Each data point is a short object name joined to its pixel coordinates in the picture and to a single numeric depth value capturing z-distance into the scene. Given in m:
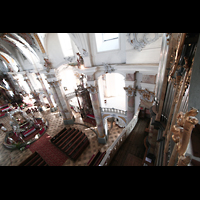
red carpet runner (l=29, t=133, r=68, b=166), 7.40
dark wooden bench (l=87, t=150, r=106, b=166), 5.93
